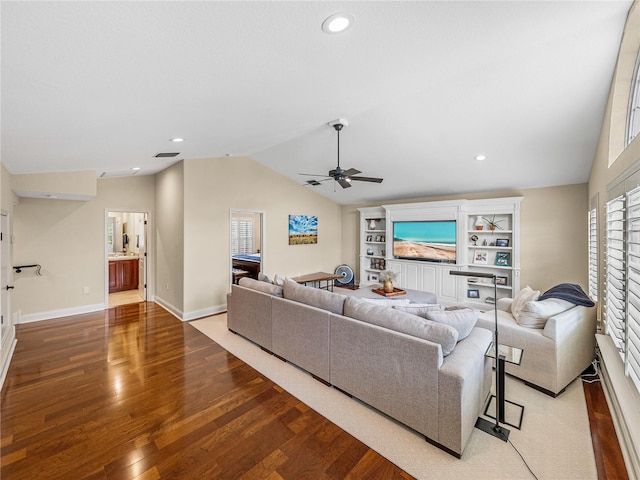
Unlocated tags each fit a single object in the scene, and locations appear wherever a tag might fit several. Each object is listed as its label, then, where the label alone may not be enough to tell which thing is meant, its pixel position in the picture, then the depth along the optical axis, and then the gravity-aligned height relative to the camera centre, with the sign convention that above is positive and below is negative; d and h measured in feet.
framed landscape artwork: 21.66 +0.64
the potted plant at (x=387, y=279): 15.05 -2.26
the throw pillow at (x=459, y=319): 7.36 -2.15
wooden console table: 18.95 -2.83
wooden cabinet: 21.56 -2.85
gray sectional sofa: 6.32 -3.22
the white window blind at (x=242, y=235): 31.04 +0.28
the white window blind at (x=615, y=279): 6.66 -1.09
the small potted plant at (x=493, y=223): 17.79 +0.87
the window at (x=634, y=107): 7.45 +3.51
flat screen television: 19.01 -0.22
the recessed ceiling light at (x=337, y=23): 4.95 +3.86
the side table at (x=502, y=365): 6.91 -3.12
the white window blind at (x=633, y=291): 5.41 -1.08
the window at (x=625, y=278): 5.54 -0.95
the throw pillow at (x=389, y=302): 8.88 -2.08
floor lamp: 6.82 -4.37
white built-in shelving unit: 17.12 -1.01
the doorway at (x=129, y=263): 19.43 -1.88
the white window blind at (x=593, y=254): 10.76 -0.70
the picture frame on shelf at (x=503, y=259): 17.34 -1.36
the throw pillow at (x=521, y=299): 10.14 -2.28
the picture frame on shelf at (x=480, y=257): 18.21 -1.29
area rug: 5.85 -4.75
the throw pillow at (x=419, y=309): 8.07 -2.11
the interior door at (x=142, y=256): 19.51 -1.28
